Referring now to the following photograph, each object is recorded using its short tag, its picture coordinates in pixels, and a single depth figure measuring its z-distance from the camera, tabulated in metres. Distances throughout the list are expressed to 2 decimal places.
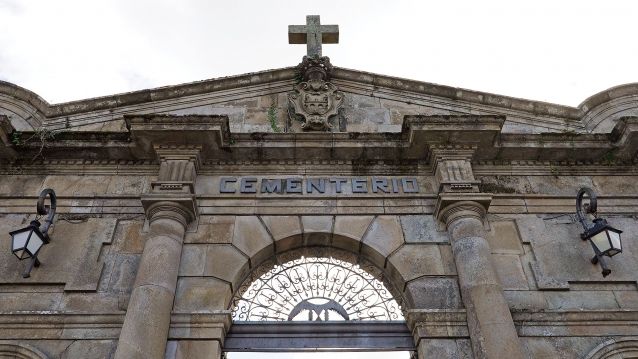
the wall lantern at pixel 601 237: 6.45
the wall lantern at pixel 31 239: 6.34
